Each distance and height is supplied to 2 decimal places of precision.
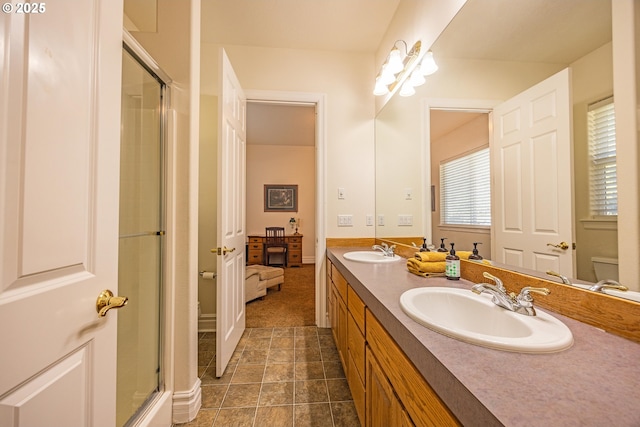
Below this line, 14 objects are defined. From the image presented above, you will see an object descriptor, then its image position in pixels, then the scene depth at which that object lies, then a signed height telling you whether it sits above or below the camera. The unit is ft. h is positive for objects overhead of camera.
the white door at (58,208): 1.44 +0.06
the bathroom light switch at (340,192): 7.63 +0.76
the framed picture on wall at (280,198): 18.74 +1.43
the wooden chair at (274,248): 16.92 -2.25
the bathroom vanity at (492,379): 1.26 -1.01
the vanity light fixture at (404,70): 5.05 +3.63
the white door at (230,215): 5.16 +0.03
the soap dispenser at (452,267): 3.85 -0.82
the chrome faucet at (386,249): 6.05 -0.87
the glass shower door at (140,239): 3.58 -0.37
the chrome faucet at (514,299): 2.37 -0.87
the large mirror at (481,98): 2.31 +1.74
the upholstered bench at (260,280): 9.56 -2.76
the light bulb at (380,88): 6.69 +3.64
